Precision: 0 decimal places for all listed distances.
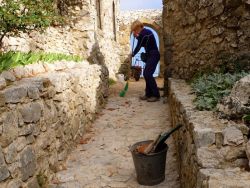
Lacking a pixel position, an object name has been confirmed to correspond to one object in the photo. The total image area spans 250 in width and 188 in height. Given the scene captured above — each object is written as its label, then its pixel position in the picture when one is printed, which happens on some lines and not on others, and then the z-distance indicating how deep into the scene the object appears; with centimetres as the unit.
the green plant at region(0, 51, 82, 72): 331
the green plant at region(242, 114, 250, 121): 239
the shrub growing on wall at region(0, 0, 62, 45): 461
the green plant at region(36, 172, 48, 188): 326
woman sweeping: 714
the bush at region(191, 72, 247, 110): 310
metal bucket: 332
